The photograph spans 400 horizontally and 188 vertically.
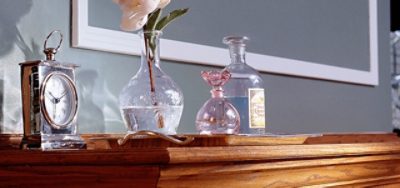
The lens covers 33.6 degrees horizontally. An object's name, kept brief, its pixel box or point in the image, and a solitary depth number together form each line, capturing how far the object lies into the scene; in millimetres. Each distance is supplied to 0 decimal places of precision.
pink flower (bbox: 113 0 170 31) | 1042
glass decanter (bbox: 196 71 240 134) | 1096
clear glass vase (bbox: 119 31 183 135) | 1078
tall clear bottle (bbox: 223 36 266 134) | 1207
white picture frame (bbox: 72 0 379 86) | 1174
